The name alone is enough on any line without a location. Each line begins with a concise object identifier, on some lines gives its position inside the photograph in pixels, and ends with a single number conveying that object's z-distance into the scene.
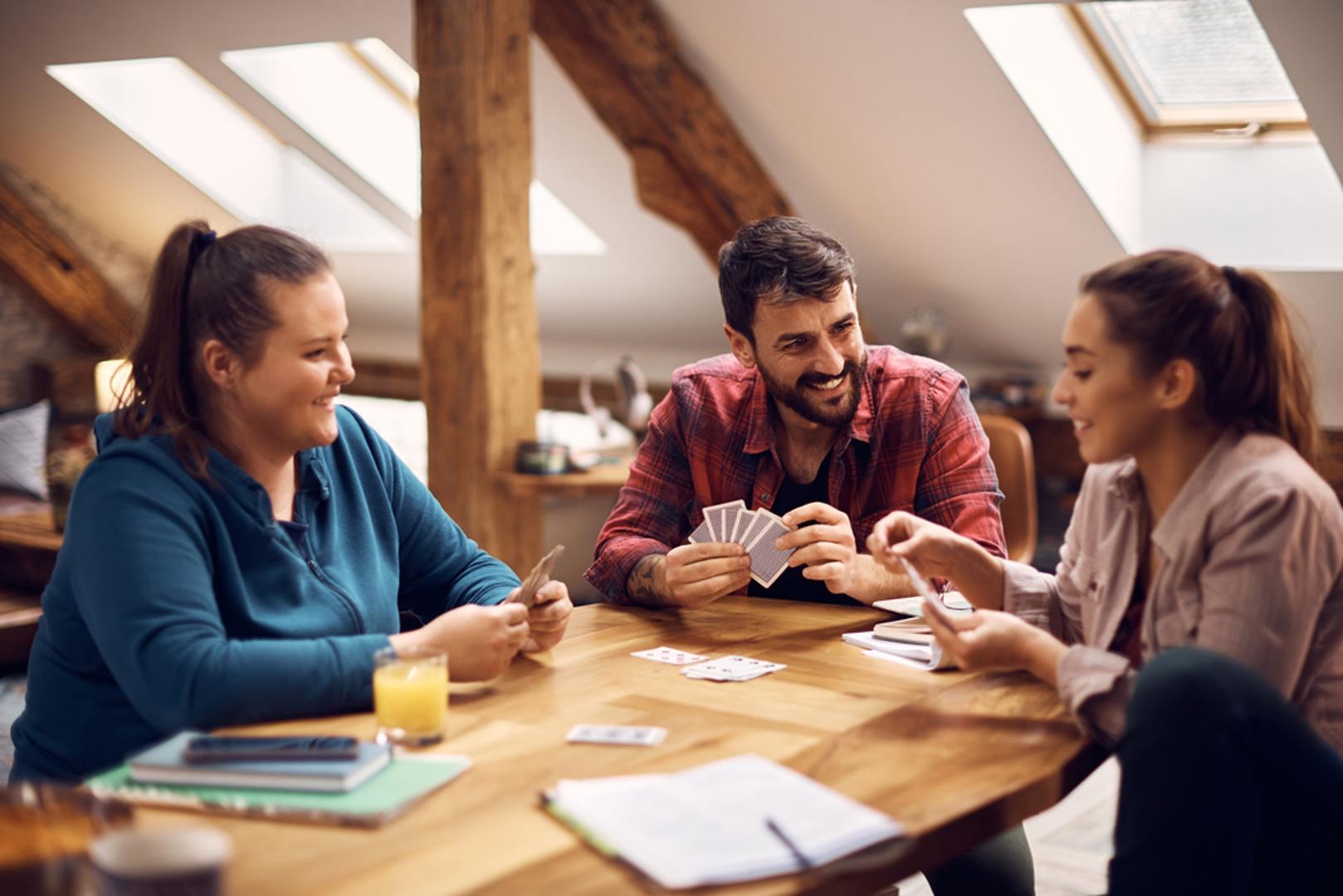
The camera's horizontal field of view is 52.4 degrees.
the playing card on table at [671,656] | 1.93
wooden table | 1.23
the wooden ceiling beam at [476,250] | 4.45
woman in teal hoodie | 1.60
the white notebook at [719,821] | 1.21
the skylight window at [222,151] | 7.11
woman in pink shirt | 1.39
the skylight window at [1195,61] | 4.61
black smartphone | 1.41
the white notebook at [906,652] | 1.90
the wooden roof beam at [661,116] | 5.28
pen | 1.22
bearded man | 2.37
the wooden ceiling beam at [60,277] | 8.16
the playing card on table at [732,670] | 1.84
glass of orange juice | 1.56
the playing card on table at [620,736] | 1.56
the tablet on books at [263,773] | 1.38
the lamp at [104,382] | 5.30
